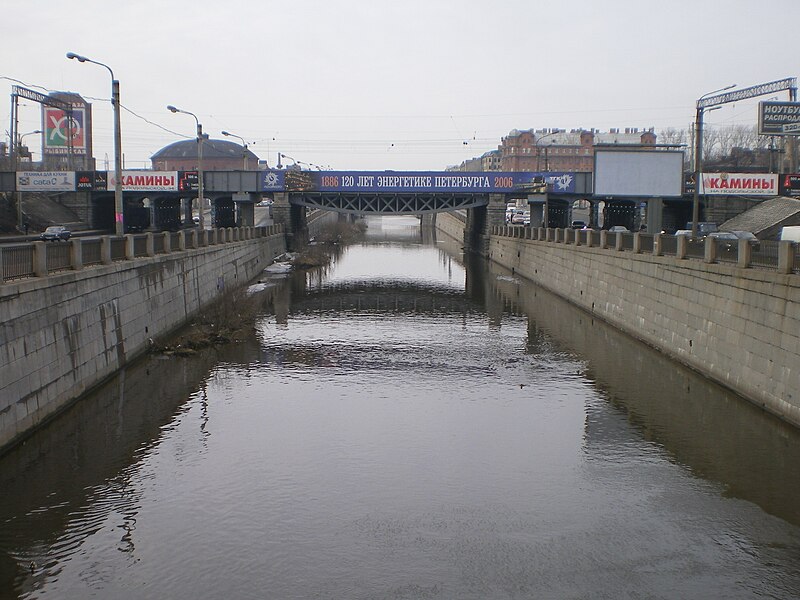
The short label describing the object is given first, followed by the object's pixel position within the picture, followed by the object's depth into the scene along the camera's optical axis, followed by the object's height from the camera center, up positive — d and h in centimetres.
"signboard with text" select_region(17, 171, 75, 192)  7881 +259
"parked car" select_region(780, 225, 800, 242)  3685 -66
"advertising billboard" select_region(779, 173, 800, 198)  7662 +316
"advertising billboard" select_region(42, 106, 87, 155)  13125 +1280
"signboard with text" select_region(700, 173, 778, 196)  7631 +306
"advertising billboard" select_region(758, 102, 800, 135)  7869 +970
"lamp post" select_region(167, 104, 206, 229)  4727 +337
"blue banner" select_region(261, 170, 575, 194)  8300 +322
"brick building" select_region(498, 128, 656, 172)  18382 +1785
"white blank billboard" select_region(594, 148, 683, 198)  6166 +331
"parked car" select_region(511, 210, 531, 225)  11811 -63
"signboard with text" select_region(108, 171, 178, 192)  8300 +285
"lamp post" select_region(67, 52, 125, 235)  3253 +167
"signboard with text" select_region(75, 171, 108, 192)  8156 +275
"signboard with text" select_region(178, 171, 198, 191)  8175 +286
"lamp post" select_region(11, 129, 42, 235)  7011 -104
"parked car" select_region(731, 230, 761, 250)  4521 -92
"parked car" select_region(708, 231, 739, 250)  2712 -86
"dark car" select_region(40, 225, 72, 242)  5638 -174
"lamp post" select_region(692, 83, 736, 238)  4237 +368
